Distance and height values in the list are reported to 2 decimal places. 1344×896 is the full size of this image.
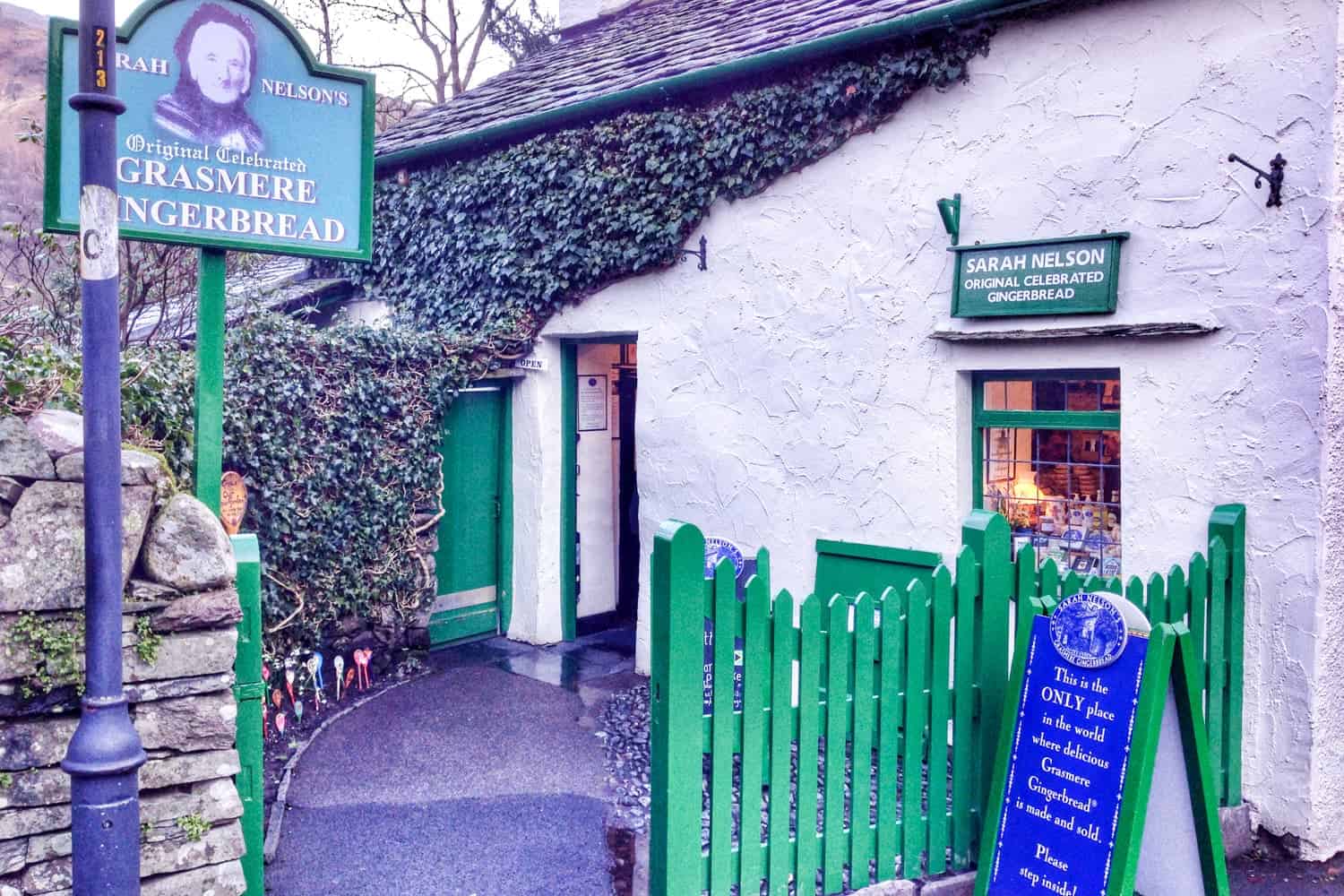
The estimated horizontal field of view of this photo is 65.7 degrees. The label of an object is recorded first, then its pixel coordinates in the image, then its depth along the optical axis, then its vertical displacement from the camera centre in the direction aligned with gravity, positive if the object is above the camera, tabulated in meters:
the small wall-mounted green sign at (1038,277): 5.14 +0.86
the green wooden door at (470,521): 8.22 -0.62
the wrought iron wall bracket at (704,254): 7.04 +1.28
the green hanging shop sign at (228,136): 3.73 +1.17
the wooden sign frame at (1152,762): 3.53 -1.12
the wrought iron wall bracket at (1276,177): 4.58 +1.18
